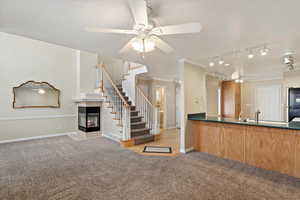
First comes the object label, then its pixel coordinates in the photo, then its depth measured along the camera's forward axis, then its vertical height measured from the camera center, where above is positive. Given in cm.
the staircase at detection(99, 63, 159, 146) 445 -56
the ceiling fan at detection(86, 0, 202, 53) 143 +84
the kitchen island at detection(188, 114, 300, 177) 260 -87
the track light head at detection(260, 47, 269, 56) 278 +96
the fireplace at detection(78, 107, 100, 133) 540 -68
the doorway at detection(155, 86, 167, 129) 697 -1
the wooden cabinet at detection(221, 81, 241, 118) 630 +8
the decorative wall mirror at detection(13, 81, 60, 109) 491 +19
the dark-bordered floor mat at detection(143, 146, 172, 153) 389 -134
